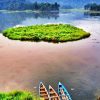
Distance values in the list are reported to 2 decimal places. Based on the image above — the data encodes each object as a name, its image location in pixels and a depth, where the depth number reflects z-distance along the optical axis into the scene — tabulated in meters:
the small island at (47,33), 43.21
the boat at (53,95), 16.35
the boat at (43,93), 16.74
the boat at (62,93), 16.32
